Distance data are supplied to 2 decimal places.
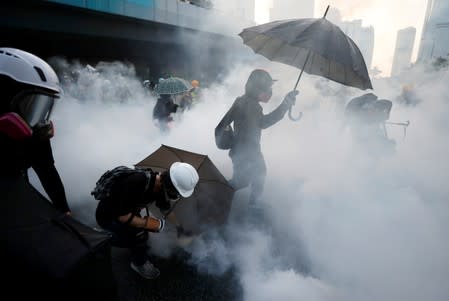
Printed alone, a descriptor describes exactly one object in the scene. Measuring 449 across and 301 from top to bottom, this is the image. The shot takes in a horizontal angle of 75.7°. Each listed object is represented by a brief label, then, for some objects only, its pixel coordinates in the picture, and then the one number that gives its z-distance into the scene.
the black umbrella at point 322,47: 2.67
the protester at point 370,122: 4.56
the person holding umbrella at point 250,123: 3.08
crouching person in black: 1.85
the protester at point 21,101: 1.14
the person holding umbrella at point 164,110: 5.20
